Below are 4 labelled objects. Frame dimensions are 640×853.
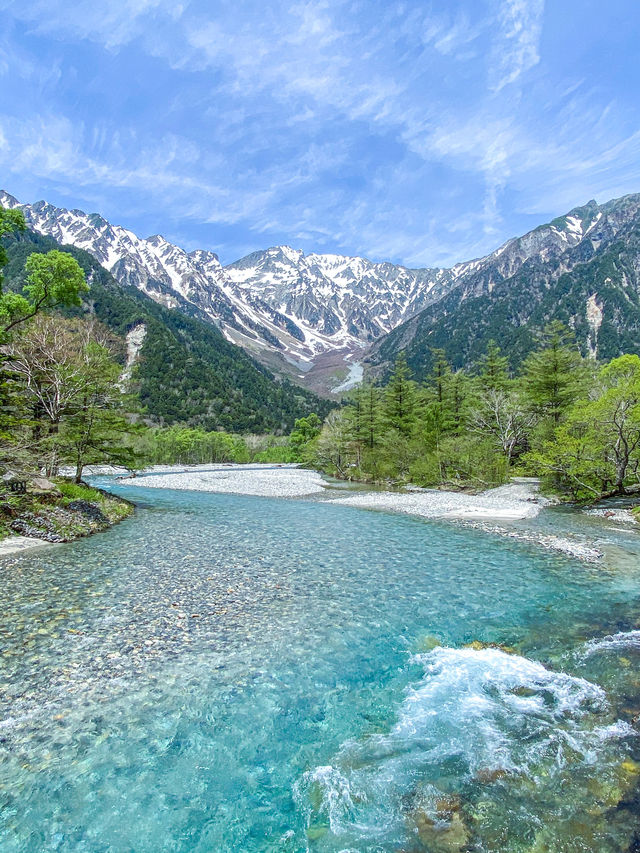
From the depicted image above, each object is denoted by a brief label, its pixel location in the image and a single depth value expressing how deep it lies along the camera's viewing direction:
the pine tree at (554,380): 44.75
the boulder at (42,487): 22.19
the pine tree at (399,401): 61.81
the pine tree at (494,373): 58.83
